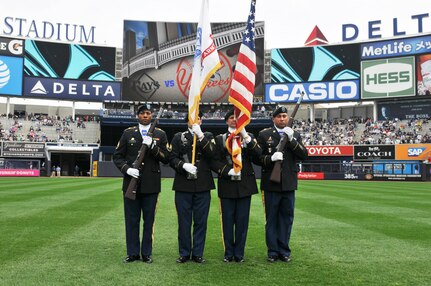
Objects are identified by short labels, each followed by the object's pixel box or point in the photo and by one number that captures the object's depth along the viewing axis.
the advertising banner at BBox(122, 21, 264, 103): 53.12
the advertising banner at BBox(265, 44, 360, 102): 52.28
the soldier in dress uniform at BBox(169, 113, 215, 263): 6.11
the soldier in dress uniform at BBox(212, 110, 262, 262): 6.18
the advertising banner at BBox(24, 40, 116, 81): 52.09
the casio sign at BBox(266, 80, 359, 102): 52.09
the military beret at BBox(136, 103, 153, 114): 6.45
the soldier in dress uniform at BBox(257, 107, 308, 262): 6.22
